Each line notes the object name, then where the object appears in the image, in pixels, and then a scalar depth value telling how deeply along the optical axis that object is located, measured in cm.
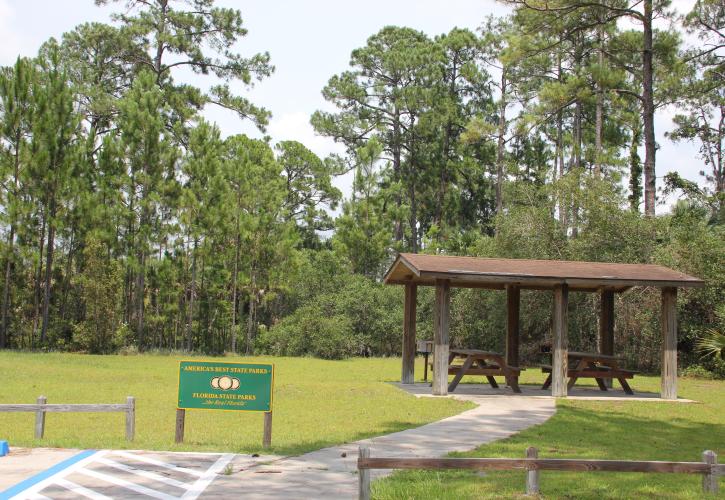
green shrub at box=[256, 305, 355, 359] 2936
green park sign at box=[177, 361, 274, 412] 966
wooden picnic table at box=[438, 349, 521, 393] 1650
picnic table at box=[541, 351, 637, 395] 1694
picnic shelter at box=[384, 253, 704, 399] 1576
